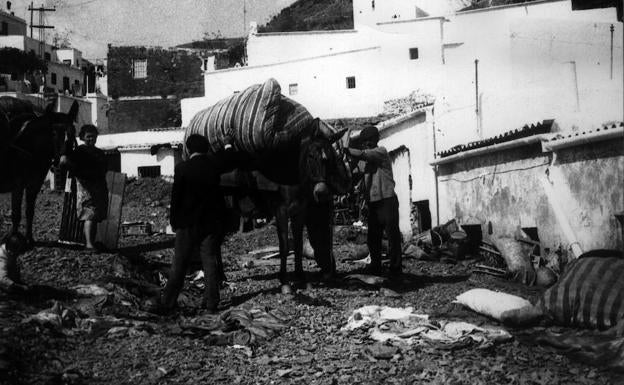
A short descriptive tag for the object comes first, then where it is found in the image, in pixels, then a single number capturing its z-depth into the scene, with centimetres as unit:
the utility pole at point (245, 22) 3300
